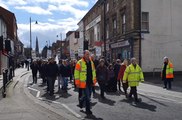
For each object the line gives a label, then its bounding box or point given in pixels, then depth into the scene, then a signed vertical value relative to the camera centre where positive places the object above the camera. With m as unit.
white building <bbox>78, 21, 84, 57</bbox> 30.02 +5.00
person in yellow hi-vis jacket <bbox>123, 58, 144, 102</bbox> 6.66 -0.63
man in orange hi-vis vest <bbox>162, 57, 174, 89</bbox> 9.27 -0.71
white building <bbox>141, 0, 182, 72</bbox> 14.01 +2.33
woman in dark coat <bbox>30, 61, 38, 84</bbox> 12.08 -0.62
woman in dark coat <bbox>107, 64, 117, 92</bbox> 8.36 -1.04
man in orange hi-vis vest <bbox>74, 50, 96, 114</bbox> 5.17 -0.49
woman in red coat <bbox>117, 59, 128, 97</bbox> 8.18 -0.48
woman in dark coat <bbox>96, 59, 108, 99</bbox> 7.11 -0.67
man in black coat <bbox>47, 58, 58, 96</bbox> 8.00 -0.60
